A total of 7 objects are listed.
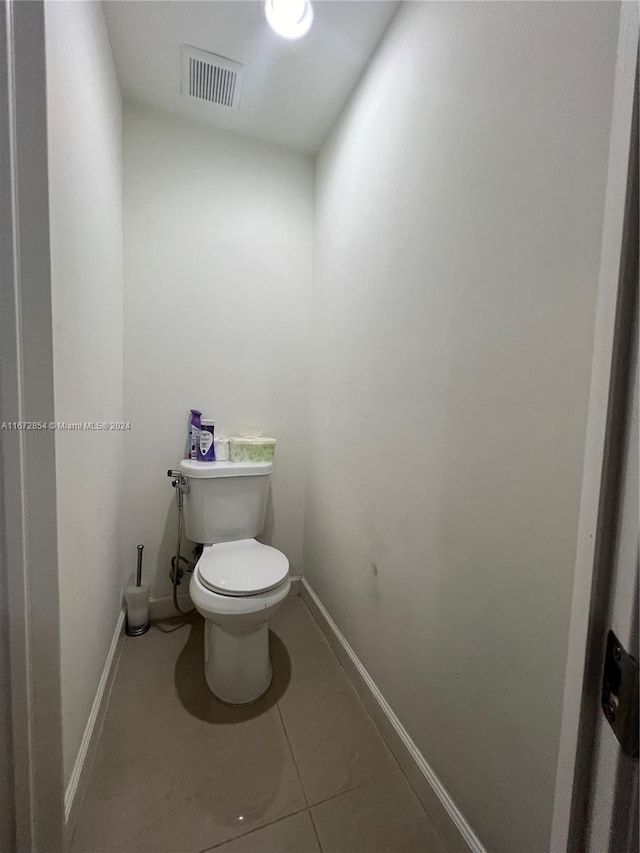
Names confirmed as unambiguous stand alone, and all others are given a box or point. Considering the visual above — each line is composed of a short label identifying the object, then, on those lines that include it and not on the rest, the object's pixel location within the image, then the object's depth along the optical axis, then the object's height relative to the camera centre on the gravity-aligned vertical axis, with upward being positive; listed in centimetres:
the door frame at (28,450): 63 -12
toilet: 115 -65
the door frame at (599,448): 32 -4
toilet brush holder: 151 -98
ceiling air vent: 124 +128
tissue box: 162 -24
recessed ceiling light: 106 +126
